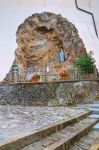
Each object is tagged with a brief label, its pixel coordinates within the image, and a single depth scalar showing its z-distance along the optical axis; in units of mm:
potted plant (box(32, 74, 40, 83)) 3310
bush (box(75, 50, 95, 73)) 3641
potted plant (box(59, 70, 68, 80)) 3366
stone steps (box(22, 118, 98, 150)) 1510
